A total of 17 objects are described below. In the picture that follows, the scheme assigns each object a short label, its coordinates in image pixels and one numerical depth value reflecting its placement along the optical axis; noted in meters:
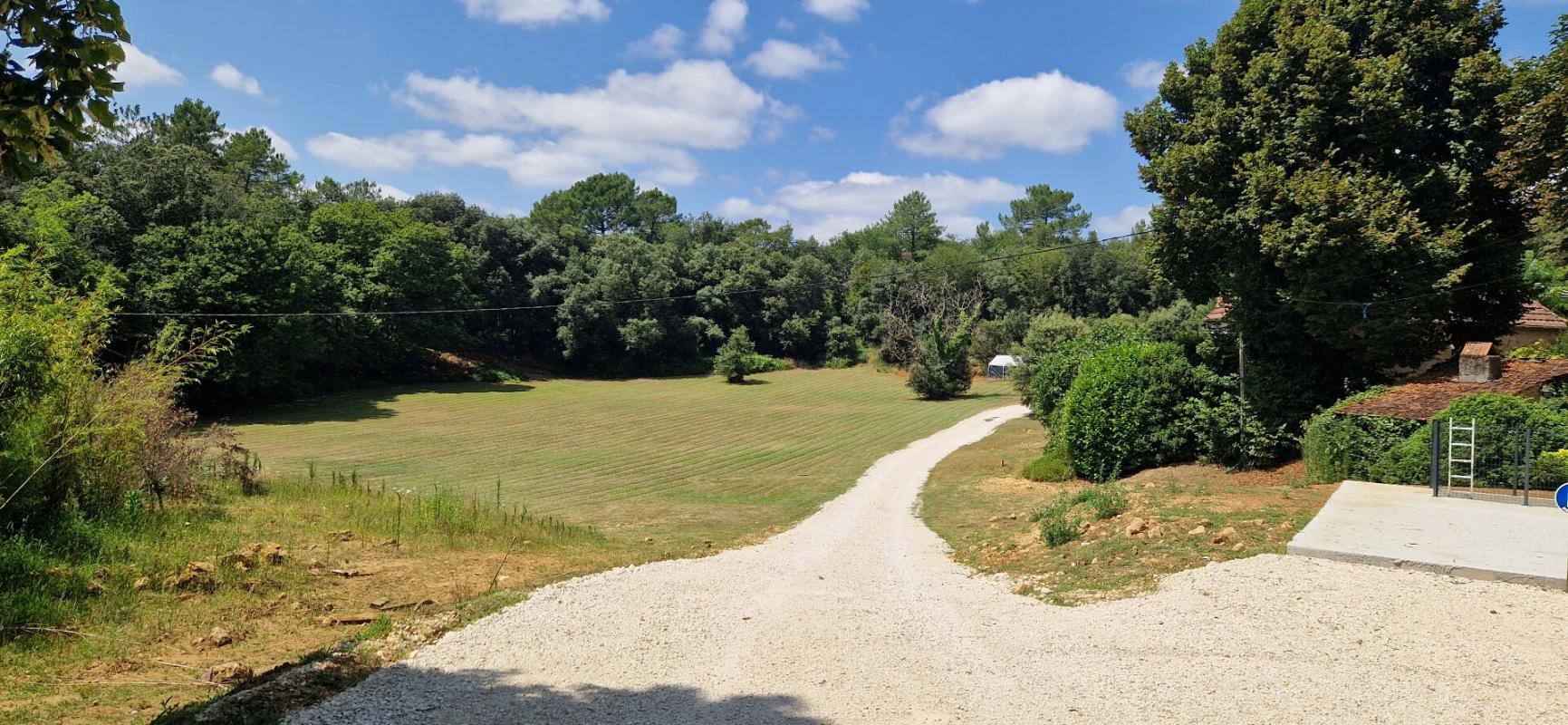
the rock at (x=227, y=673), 5.88
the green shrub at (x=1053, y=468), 22.06
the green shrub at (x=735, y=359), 61.28
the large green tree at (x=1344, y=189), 17.50
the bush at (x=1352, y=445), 15.57
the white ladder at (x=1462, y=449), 13.17
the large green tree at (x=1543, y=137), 14.48
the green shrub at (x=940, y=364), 51.50
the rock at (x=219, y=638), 6.88
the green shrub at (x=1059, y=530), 10.95
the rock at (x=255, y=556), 8.80
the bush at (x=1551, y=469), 12.64
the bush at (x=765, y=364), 67.00
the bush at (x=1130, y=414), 21.58
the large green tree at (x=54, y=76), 3.86
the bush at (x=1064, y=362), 27.12
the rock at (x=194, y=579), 8.15
